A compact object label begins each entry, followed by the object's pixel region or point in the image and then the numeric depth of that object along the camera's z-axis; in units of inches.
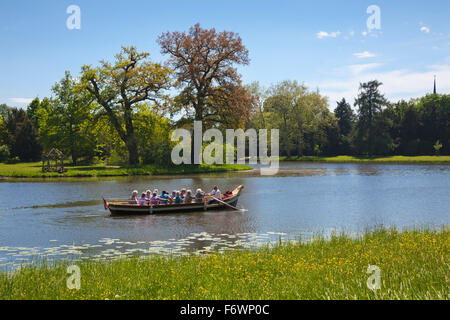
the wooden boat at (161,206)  1002.7
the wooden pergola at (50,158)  2103.7
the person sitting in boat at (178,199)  1065.1
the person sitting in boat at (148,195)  1055.7
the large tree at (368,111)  3718.0
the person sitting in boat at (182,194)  1096.8
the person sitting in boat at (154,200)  1031.6
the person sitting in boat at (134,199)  1045.2
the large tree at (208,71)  2303.2
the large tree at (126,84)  2295.8
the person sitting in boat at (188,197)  1085.8
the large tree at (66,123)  2598.4
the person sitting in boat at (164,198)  1049.5
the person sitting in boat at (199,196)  1091.3
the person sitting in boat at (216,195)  1093.9
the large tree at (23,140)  3211.1
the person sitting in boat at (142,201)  1033.5
